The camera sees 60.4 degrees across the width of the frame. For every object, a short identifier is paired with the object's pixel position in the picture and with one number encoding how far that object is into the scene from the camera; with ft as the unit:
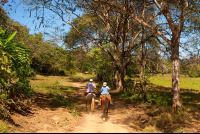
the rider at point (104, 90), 30.45
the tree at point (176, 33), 30.58
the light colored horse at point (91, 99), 33.06
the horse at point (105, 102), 29.72
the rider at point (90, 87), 33.27
